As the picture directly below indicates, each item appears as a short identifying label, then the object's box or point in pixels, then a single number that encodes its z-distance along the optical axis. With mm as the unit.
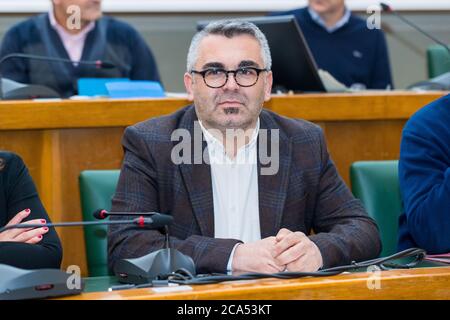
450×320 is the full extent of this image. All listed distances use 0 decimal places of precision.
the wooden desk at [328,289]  3619
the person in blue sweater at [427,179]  5267
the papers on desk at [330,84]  7933
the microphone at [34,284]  3607
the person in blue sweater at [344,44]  10249
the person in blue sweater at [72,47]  9062
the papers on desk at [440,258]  4628
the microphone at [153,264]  4064
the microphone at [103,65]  7604
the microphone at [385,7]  7818
